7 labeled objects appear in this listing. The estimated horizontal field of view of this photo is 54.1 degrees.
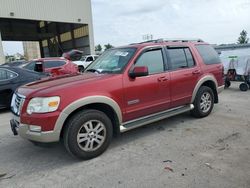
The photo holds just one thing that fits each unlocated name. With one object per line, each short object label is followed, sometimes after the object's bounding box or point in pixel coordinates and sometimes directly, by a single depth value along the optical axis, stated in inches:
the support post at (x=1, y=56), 751.7
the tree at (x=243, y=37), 1672.6
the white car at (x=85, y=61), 846.3
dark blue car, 289.7
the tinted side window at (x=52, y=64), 440.4
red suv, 141.3
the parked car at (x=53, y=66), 420.1
